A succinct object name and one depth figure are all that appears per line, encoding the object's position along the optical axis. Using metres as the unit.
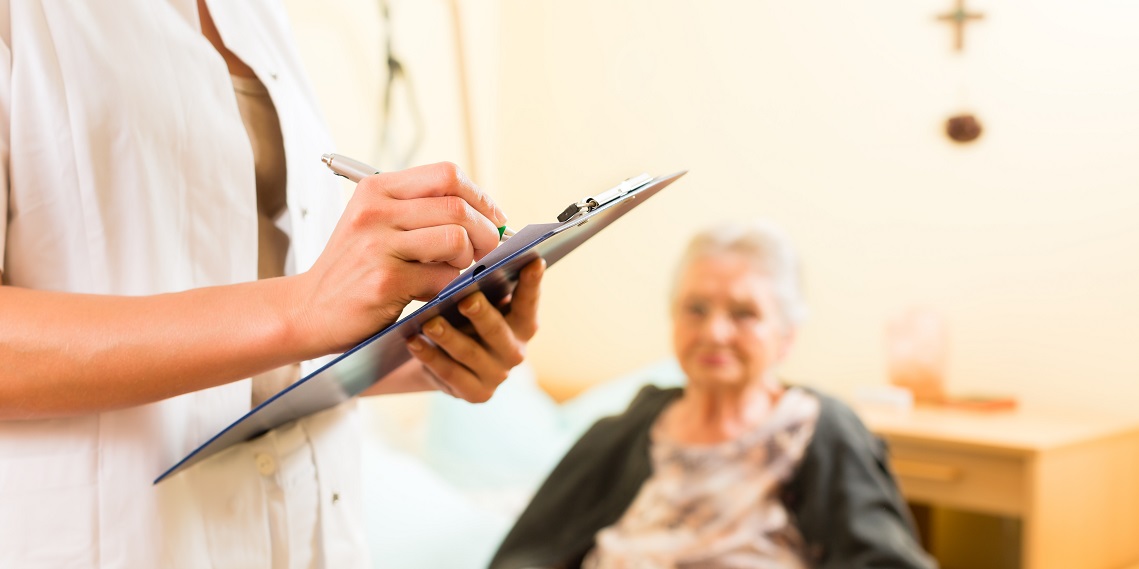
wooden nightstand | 2.06
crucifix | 2.41
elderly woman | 1.84
